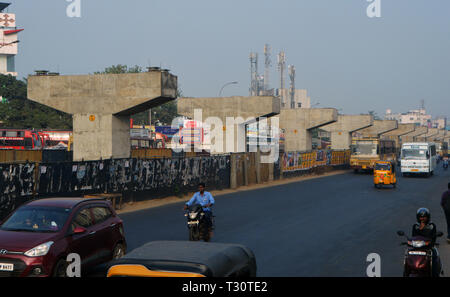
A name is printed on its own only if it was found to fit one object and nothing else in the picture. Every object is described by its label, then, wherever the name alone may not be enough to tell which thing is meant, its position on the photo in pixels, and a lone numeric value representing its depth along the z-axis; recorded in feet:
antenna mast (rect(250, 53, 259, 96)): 485.73
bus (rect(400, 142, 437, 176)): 148.66
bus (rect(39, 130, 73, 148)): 198.59
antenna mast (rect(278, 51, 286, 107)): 492.21
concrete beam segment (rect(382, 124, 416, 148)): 402.62
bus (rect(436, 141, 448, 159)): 319.84
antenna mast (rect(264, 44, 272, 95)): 517.80
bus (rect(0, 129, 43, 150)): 174.29
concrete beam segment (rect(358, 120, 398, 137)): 301.43
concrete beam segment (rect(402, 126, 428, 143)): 460.96
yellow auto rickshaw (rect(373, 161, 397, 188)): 109.40
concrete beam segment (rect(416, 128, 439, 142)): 510.83
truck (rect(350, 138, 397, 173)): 166.30
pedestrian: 46.15
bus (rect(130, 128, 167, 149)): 215.94
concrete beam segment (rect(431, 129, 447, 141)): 564.18
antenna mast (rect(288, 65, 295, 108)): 501.64
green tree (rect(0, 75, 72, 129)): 257.14
